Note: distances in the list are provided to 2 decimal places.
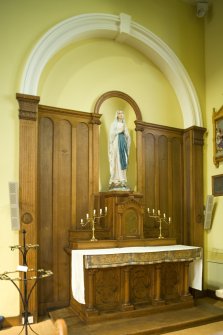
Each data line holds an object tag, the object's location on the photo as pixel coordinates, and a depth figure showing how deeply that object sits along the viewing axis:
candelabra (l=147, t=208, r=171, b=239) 6.22
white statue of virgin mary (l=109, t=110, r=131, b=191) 5.89
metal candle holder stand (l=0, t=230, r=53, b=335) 3.41
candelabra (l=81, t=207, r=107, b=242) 5.58
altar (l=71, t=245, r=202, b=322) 4.66
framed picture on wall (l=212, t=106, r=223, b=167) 6.52
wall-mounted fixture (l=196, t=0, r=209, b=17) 6.90
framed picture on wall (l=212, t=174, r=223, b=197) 6.45
